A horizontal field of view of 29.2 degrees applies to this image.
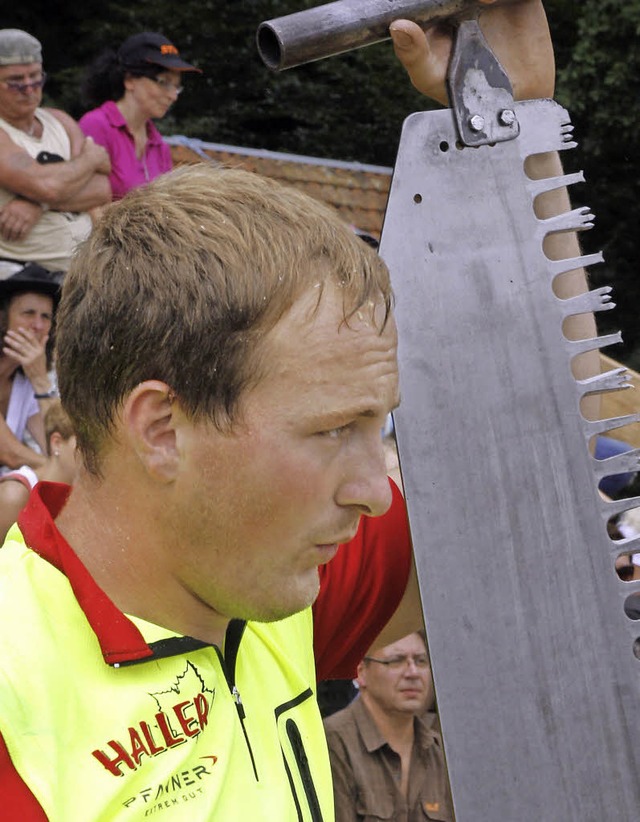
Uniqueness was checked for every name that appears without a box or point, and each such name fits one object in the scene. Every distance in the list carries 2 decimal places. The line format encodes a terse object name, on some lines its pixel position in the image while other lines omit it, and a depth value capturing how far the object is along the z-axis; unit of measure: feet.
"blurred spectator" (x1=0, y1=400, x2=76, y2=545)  13.30
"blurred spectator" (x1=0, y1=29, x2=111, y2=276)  17.35
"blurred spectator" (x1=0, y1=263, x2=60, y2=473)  16.35
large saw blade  5.55
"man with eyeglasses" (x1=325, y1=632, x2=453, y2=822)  14.15
